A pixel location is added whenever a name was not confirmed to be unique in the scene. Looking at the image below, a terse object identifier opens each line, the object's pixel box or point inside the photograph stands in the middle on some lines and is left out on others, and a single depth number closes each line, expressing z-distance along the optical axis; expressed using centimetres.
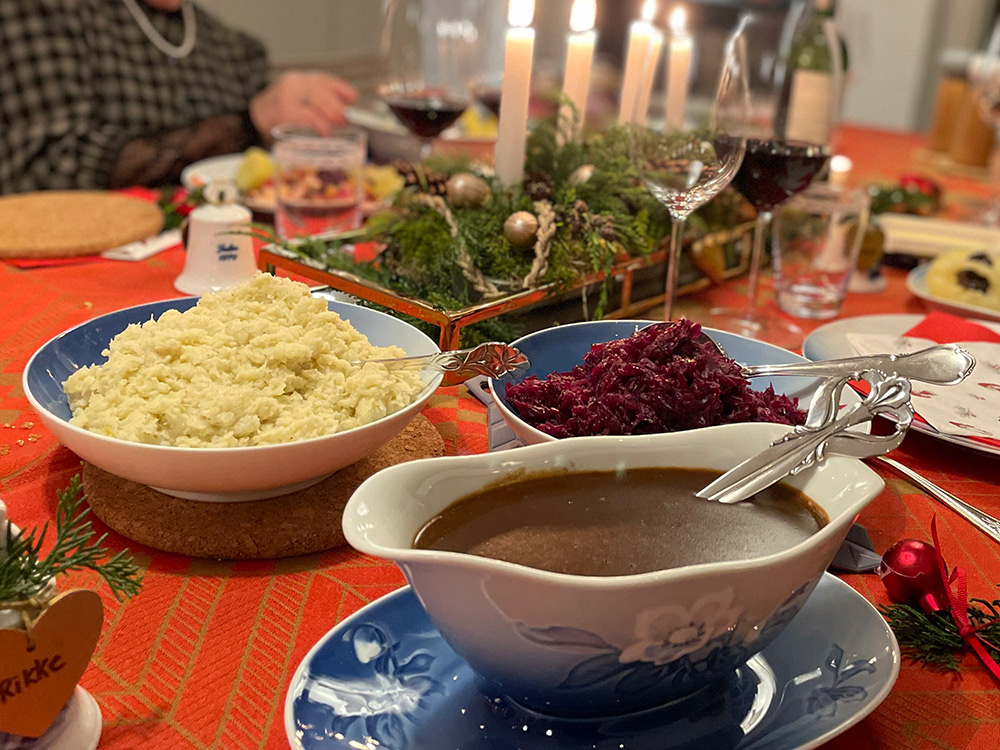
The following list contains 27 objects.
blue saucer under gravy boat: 59
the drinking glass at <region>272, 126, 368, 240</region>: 179
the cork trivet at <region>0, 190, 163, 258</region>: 162
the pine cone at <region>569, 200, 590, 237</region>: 138
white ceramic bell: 148
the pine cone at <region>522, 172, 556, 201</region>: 143
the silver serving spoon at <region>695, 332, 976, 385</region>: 91
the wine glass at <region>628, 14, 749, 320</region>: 125
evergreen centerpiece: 129
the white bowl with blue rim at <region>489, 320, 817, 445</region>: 108
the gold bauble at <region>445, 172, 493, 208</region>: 139
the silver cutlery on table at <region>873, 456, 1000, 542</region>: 83
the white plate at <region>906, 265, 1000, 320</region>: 155
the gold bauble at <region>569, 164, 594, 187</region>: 148
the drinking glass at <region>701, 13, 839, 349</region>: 141
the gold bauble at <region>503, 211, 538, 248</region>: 132
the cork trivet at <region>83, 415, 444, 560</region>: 84
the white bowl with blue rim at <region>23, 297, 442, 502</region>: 79
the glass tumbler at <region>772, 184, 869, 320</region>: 162
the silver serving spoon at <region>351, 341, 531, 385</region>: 98
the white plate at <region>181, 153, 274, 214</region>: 191
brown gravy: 61
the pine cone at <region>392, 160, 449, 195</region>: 143
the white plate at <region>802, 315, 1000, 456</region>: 128
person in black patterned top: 245
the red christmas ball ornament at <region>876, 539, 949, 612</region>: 78
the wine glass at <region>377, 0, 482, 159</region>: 192
